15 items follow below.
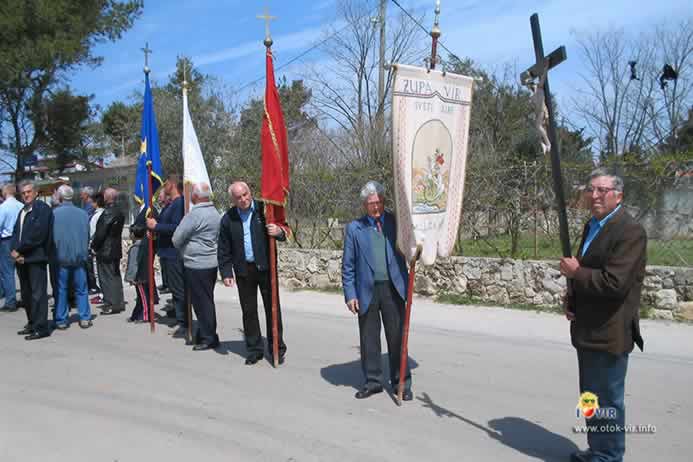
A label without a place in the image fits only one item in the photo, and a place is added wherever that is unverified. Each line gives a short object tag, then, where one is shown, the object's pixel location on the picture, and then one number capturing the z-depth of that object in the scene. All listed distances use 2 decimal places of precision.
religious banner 4.48
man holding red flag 6.30
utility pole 19.70
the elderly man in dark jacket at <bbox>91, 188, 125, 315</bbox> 9.09
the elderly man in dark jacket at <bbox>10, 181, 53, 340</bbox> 7.47
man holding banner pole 5.03
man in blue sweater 7.83
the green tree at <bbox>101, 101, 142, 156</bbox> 32.34
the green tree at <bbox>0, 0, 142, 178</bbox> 19.73
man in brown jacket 3.26
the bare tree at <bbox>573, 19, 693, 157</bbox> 19.28
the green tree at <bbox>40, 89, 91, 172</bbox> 26.20
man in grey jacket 6.91
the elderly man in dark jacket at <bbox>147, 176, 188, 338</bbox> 7.92
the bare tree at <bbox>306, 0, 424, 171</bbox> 18.44
